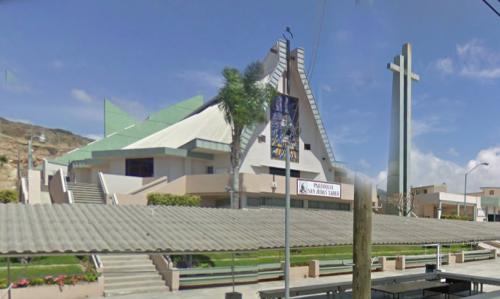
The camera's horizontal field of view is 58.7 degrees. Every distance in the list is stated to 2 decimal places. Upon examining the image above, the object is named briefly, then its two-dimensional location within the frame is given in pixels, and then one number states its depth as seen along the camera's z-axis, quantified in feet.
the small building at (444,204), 197.47
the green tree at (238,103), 102.01
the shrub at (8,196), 90.15
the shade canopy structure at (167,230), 27.40
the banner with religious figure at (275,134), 120.16
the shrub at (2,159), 229.86
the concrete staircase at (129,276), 55.52
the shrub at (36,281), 49.09
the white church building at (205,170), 111.31
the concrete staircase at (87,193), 100.84
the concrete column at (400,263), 85.76
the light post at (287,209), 29.09
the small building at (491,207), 230.27
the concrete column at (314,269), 72.23
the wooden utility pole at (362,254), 24.67
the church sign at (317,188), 121.29
